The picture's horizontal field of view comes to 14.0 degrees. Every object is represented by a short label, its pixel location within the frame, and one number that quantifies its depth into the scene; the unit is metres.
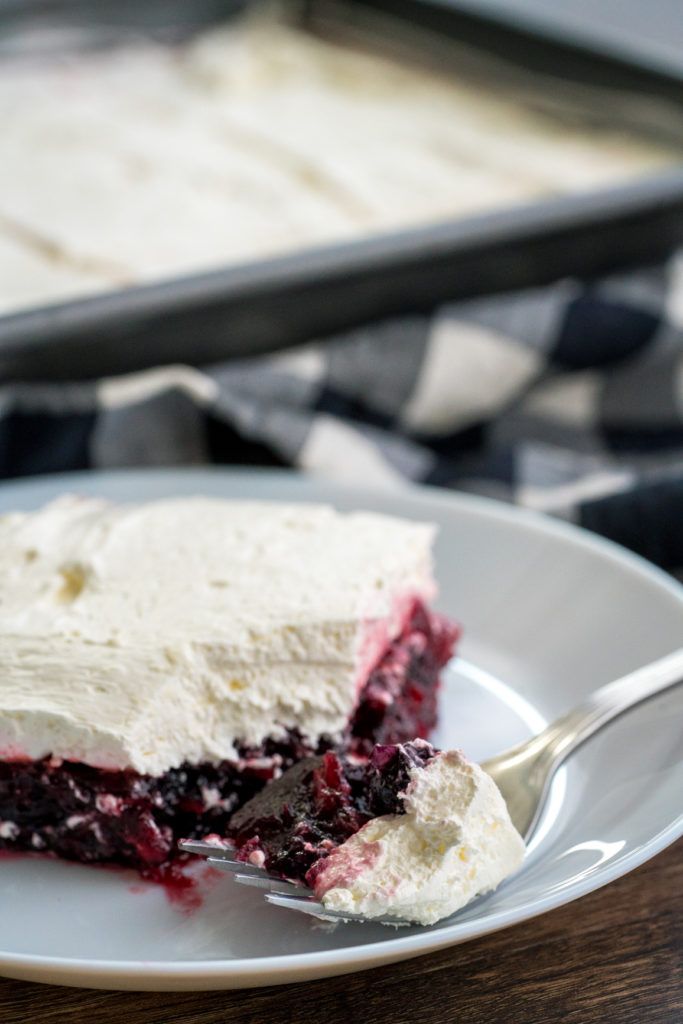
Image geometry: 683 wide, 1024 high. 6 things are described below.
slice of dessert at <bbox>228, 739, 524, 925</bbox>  0.47
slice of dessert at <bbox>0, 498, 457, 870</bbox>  0.51
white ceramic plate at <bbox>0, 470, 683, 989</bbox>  0.47
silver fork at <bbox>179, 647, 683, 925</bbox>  0.49
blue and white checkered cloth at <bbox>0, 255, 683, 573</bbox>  0.65
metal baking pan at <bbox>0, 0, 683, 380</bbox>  0.65
